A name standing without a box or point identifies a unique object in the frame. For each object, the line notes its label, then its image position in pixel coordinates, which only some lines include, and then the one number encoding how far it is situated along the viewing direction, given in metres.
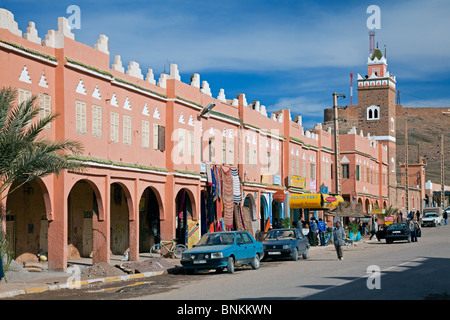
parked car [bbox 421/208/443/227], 74.25
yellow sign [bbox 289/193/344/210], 44.67
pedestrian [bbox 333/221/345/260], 29.15
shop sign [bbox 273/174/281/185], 45.91
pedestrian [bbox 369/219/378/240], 52.21
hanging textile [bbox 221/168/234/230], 37.50
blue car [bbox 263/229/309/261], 30.03
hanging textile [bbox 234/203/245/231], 38.97
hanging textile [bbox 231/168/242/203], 38.94
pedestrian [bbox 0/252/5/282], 19.95
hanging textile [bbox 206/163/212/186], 36.25
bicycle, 31.77
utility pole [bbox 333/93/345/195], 43.29
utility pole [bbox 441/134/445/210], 95.75
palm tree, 20.27
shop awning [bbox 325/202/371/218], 48.19
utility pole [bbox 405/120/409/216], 72.77
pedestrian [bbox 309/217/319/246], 43.16
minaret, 79.62
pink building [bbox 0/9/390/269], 24.98
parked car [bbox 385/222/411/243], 45.38
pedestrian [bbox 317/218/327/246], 43.69
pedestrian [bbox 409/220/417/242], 47.12
